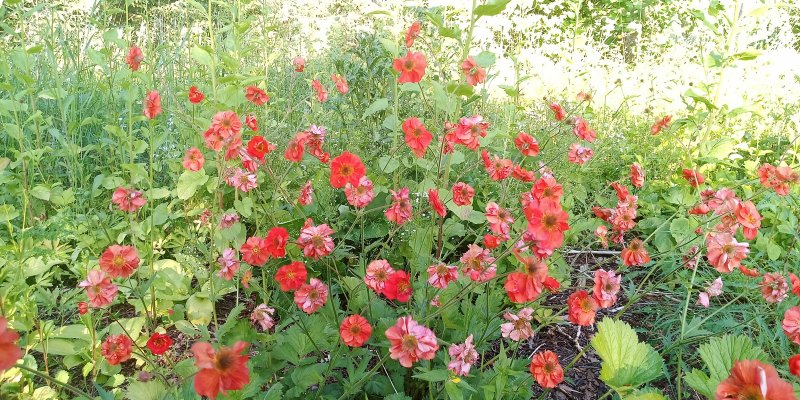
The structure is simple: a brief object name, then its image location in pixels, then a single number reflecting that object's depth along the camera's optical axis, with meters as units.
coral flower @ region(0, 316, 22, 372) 0.65
